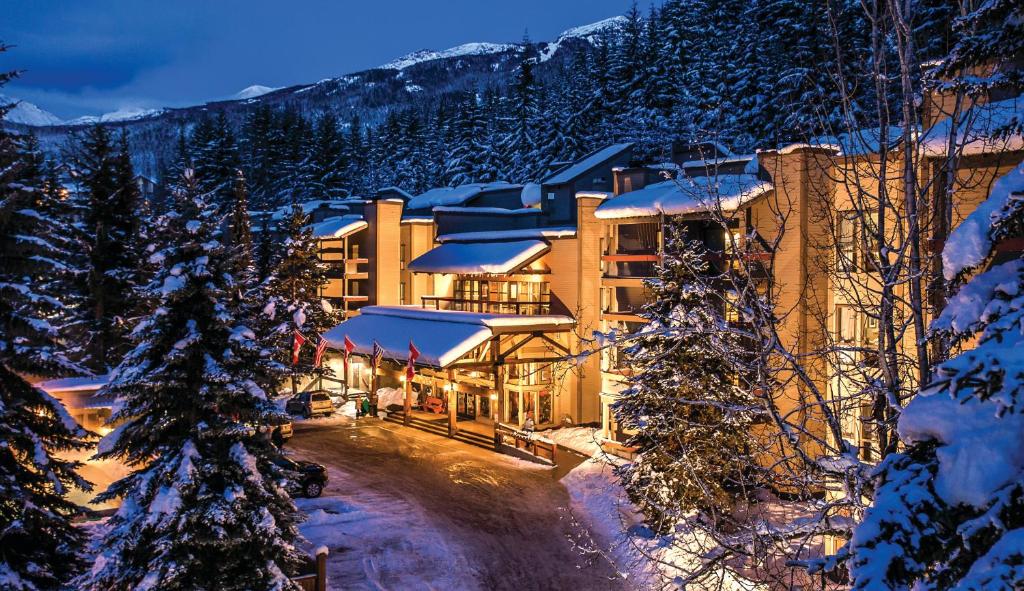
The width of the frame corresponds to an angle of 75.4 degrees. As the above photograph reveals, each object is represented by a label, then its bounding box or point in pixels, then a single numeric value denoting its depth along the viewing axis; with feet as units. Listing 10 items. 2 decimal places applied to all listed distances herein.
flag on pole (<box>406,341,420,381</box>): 101.09
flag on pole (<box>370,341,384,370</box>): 110.11
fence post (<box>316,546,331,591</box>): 52.21
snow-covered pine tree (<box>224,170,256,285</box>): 125.80
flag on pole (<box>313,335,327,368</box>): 108.40
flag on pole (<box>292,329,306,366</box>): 112.37
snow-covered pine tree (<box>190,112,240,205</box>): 253.03
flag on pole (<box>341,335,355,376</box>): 111.86
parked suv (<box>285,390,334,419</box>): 124.26
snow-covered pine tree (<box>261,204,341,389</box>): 125.59
